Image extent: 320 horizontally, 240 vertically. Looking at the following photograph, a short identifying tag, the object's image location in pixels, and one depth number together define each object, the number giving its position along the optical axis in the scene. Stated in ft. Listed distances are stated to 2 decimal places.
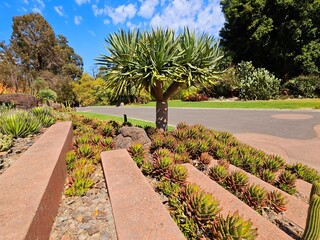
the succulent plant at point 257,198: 8.79
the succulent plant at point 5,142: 11.82
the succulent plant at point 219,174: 10.63
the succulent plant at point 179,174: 9.38
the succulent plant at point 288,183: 11.35
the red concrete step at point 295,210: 8.51
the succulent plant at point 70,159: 10.83
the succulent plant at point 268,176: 12.05
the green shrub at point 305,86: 66.25
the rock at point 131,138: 15.37
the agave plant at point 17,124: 14.38
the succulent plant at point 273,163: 13.37
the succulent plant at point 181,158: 12.13
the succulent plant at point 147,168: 10.71
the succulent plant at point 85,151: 12.11
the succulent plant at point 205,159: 13.05
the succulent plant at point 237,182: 9.97
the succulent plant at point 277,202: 8.84
